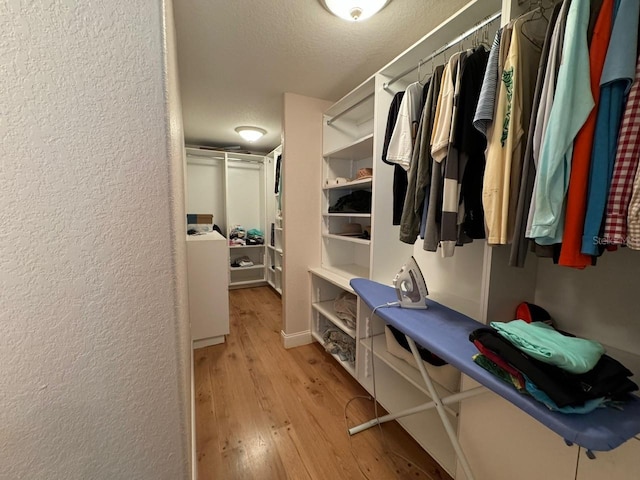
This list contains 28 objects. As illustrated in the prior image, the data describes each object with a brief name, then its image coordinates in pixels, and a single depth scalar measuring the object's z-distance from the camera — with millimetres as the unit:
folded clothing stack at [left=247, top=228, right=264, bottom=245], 4016
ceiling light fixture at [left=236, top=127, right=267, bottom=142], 3055
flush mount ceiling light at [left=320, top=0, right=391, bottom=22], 1208
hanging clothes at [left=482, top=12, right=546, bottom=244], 833
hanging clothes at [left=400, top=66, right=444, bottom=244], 1136
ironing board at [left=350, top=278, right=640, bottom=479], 513
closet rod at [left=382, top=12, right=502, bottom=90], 1014
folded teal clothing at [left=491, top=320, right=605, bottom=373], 566
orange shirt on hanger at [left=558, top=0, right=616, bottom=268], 654
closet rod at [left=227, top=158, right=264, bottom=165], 3926
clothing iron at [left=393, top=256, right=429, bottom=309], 1147
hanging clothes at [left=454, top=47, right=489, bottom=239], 967
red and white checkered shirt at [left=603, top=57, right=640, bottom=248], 591
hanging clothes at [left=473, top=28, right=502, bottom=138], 860
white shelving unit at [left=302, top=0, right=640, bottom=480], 871
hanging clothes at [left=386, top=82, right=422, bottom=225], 1249
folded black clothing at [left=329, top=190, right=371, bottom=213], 2000
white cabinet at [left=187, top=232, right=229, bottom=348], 2184
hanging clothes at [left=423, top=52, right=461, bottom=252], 1034
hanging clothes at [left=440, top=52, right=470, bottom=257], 972
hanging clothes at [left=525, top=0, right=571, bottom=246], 722
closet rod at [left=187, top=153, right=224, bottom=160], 3642
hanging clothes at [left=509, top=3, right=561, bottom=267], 768
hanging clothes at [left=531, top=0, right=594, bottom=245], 658
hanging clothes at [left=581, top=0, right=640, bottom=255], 603
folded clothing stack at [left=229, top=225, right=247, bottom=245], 3912
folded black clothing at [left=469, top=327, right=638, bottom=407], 554
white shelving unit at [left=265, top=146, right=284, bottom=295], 3517
